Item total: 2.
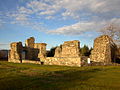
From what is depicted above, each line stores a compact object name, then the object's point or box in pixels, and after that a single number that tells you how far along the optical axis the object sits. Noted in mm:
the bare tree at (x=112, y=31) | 22991
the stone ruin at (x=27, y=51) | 21163
